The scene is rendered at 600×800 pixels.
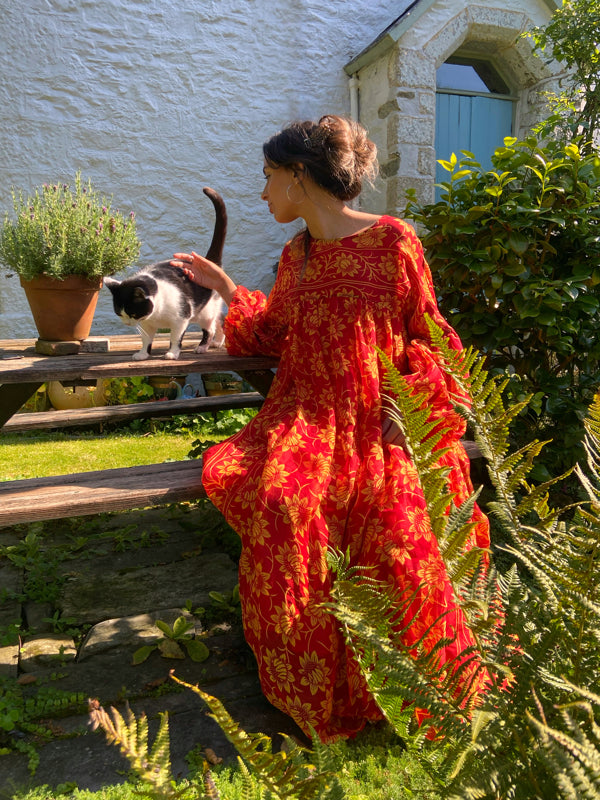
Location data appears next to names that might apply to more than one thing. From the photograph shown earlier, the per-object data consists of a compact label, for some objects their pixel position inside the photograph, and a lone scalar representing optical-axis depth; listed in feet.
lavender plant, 7.32
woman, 5.74
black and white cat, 7.64
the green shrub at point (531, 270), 9.09
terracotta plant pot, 7.59
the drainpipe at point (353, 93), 19.54
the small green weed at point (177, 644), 7.24
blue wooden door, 20.59
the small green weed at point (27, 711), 5.89
